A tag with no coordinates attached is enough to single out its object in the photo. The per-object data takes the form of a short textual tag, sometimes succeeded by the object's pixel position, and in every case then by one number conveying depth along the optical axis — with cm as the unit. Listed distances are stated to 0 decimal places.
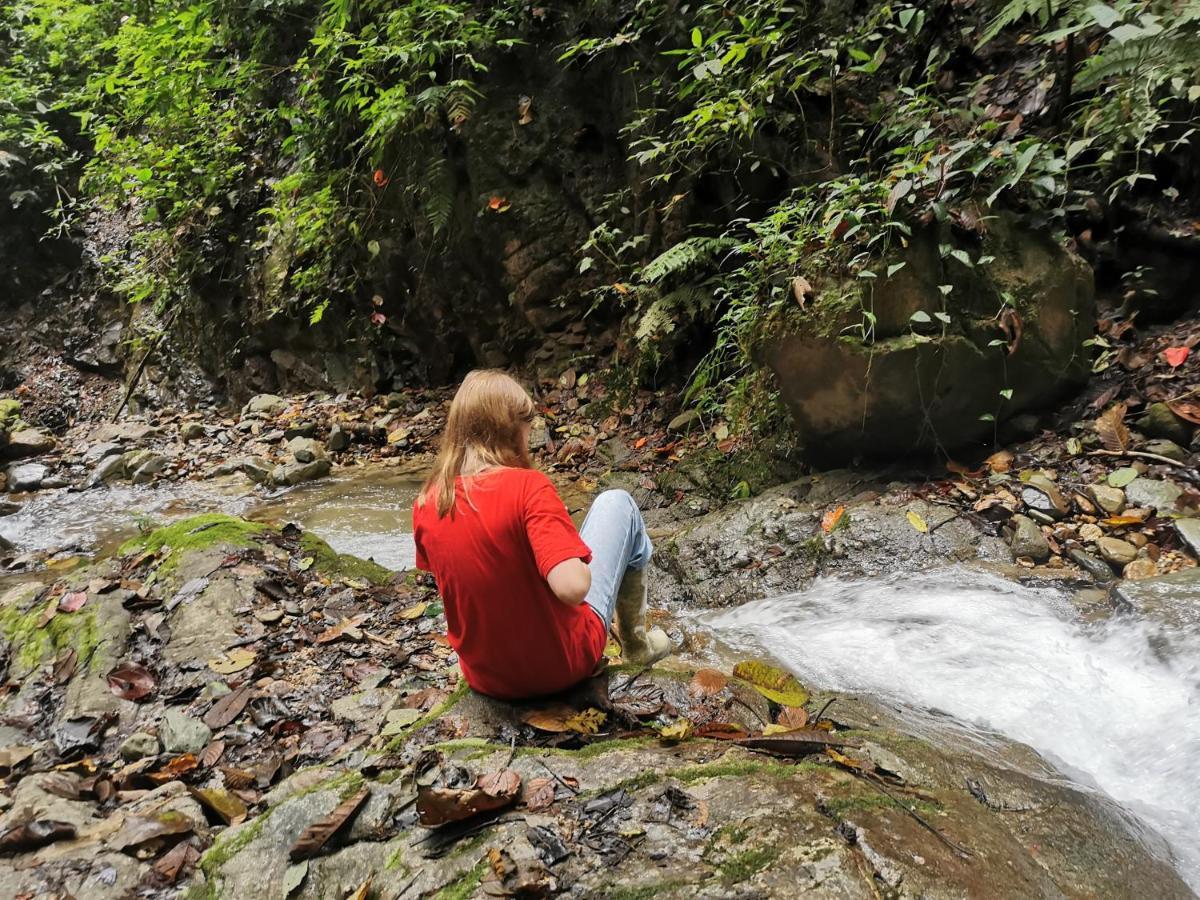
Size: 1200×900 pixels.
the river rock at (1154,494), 371
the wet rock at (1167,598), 302
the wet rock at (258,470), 812
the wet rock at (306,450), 819
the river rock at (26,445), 1033
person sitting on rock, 215
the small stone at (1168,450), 388
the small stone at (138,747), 276
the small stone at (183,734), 278
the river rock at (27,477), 895
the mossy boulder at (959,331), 423
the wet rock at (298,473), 793
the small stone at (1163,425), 394
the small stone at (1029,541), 377
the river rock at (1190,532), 345
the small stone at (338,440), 876
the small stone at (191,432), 1004
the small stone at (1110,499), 381
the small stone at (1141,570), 348
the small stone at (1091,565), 357
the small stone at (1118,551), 359
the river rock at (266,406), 1035
